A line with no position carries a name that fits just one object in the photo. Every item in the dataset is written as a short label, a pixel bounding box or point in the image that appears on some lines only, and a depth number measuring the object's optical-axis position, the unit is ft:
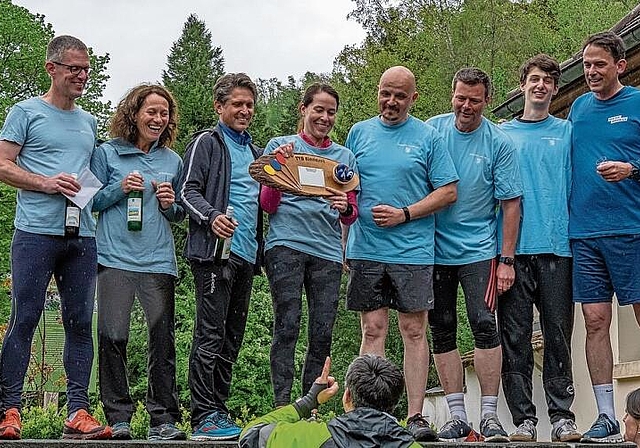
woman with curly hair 20.86
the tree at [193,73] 109.40
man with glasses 19.97
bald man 21.79
